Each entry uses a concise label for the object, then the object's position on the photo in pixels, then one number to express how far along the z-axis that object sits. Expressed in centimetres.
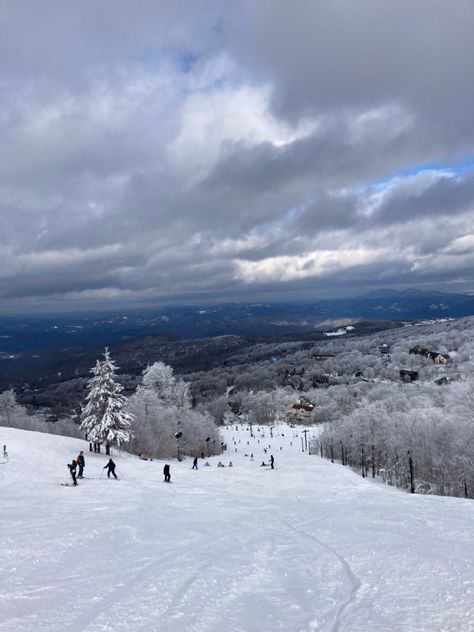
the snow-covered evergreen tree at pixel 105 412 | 3984
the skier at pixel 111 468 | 2661
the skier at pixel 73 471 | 2308
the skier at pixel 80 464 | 2501
